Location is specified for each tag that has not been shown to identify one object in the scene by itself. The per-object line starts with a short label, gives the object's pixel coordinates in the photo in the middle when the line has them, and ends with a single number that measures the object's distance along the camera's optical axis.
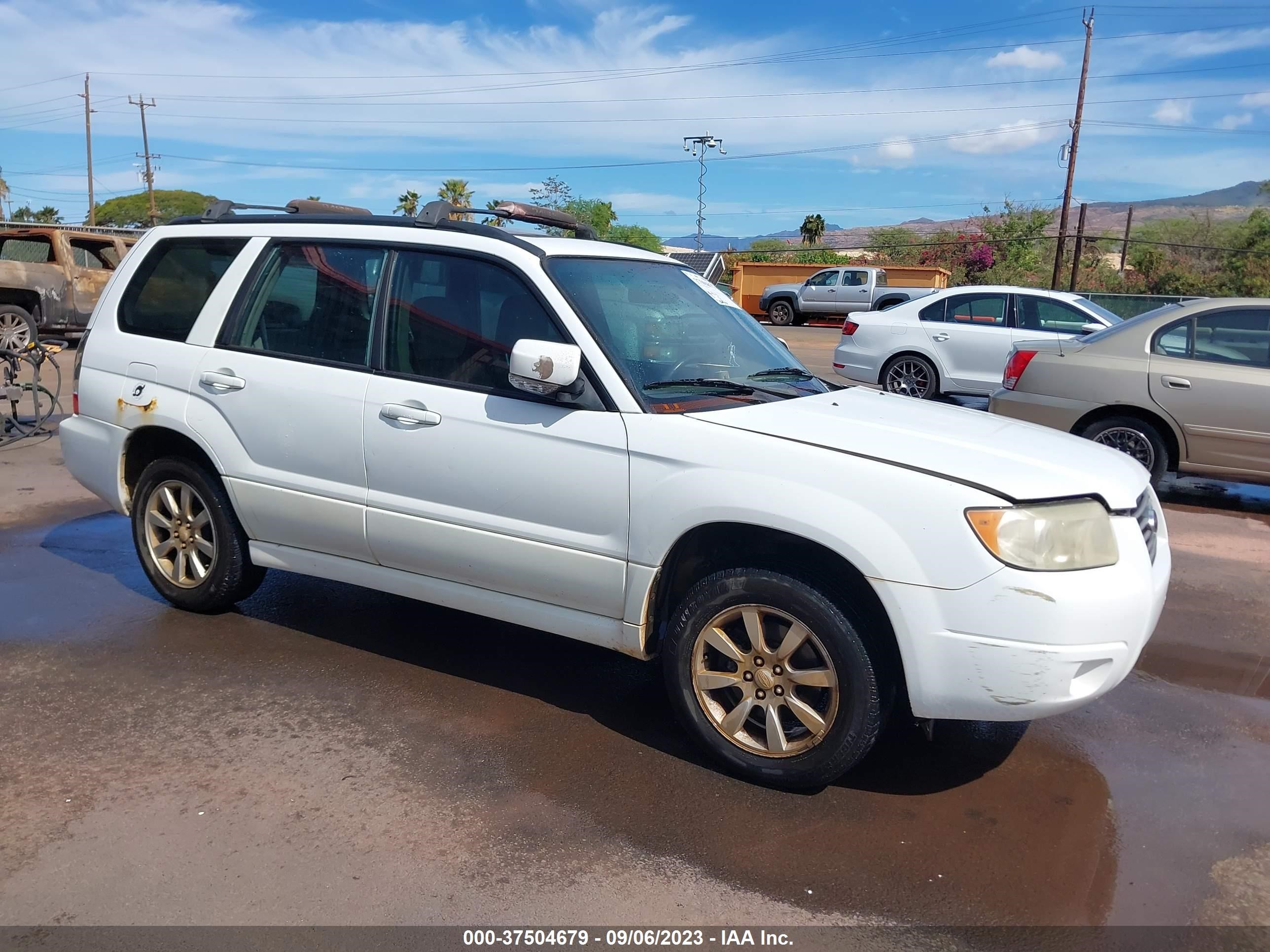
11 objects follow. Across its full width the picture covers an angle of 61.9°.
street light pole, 48.50
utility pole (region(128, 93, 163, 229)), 59.81
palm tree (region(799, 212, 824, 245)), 68.44
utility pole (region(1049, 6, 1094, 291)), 36.72
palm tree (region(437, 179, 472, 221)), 57.03
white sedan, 12.89
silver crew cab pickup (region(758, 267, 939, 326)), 29.17
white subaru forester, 3.31
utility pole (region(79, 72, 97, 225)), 55.38
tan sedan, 7.86
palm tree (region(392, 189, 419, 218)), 57.00
